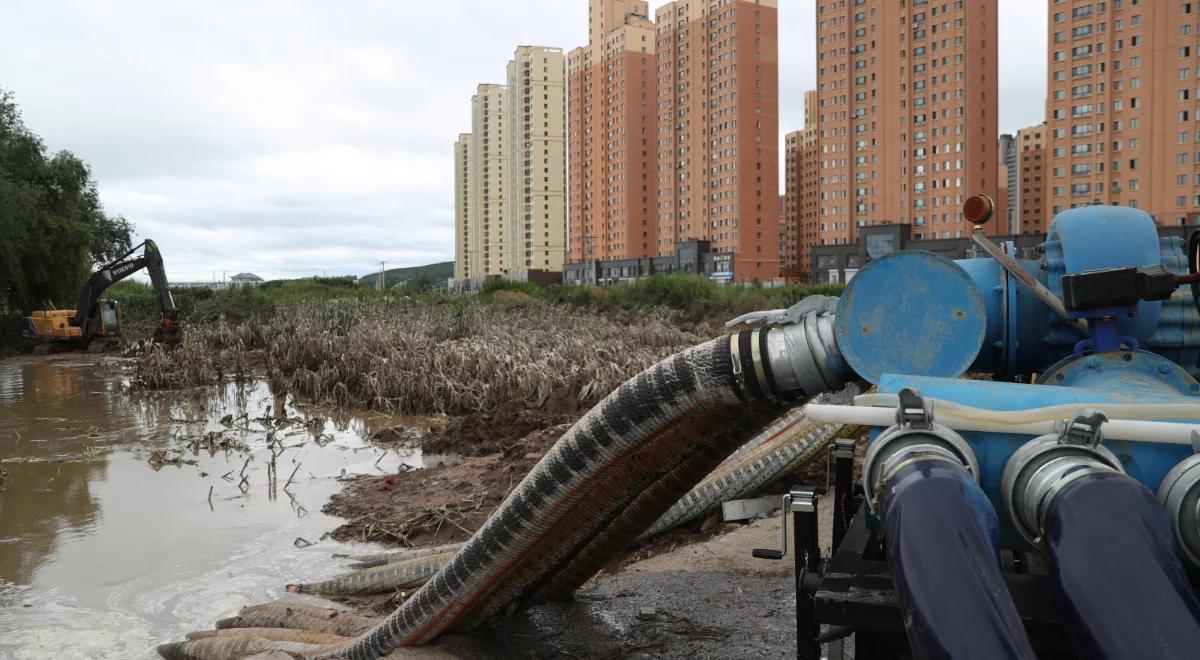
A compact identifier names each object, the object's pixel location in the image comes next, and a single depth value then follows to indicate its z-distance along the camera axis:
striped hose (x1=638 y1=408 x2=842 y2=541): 5.68
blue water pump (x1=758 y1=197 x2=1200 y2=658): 1.45
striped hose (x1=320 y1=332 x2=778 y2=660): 2.84
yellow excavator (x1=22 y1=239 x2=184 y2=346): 23.03
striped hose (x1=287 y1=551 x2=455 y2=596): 4.93
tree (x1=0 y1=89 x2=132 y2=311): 25.14
